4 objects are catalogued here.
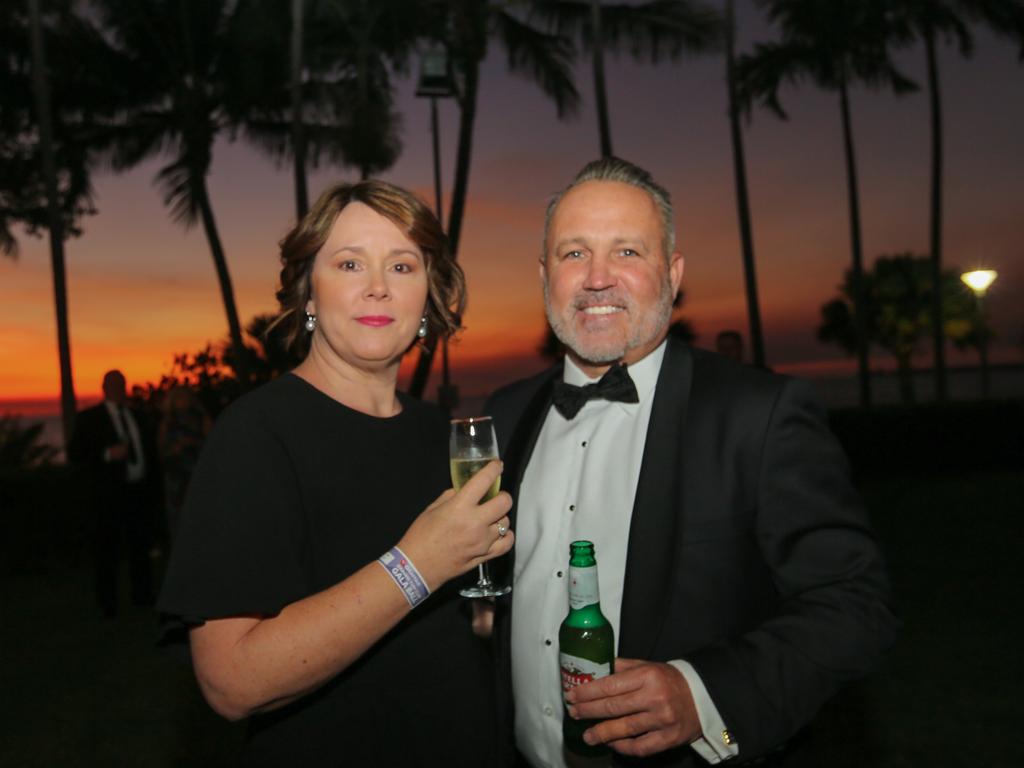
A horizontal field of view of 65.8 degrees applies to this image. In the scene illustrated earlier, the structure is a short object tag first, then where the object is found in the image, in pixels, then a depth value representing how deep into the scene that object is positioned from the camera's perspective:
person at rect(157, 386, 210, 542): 8.57
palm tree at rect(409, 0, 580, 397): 14.73
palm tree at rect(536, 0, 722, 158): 17.09
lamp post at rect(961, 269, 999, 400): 14.83
